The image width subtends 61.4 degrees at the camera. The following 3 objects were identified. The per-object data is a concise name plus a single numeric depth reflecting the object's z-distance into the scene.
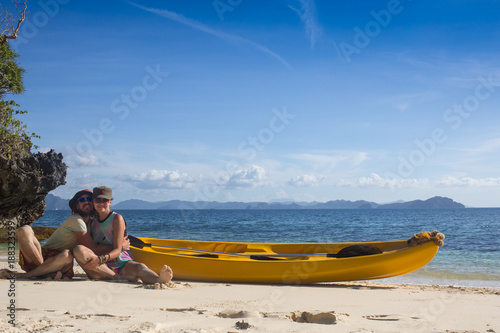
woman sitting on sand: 5.50
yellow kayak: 6.75
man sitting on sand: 5.47
